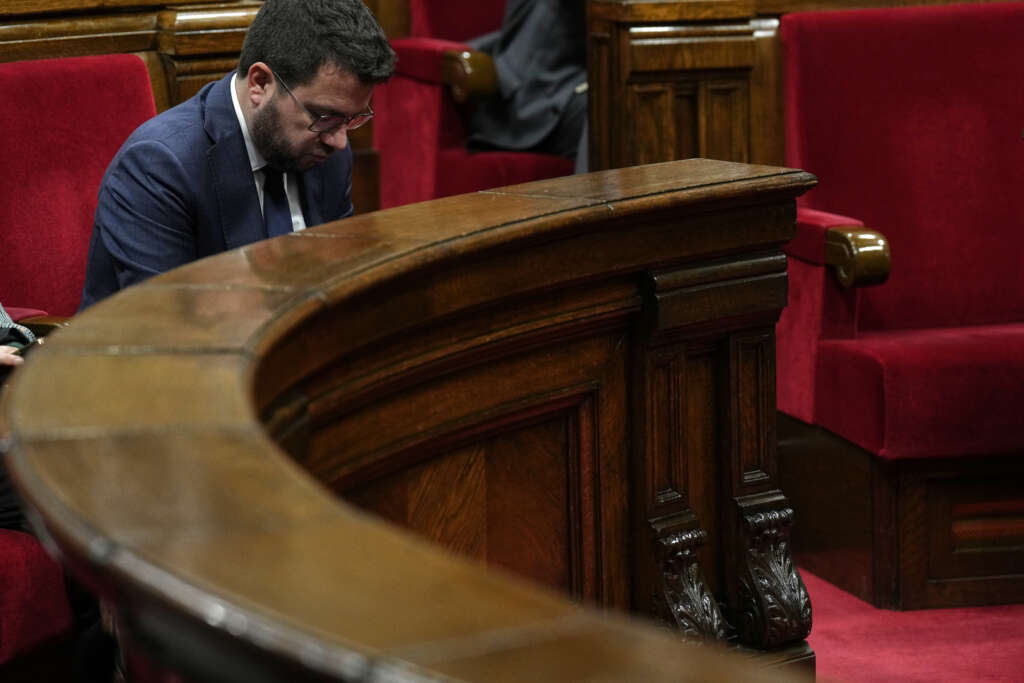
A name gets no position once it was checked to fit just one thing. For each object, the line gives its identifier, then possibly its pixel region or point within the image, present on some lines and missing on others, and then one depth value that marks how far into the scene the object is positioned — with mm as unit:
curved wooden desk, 1314
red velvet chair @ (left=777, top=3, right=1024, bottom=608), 5227
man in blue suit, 3941
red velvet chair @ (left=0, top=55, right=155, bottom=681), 4777
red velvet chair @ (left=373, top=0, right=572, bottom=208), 7836
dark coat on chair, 7949
